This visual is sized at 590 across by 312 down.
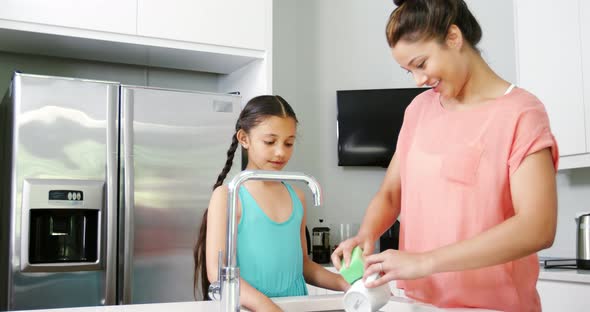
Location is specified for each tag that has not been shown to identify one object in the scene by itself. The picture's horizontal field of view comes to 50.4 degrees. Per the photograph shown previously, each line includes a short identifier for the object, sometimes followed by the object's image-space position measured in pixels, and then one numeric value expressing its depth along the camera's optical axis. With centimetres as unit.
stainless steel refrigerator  229
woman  107
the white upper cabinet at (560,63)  249
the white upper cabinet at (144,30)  249
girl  137
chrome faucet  95
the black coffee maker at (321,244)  317
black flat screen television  341
